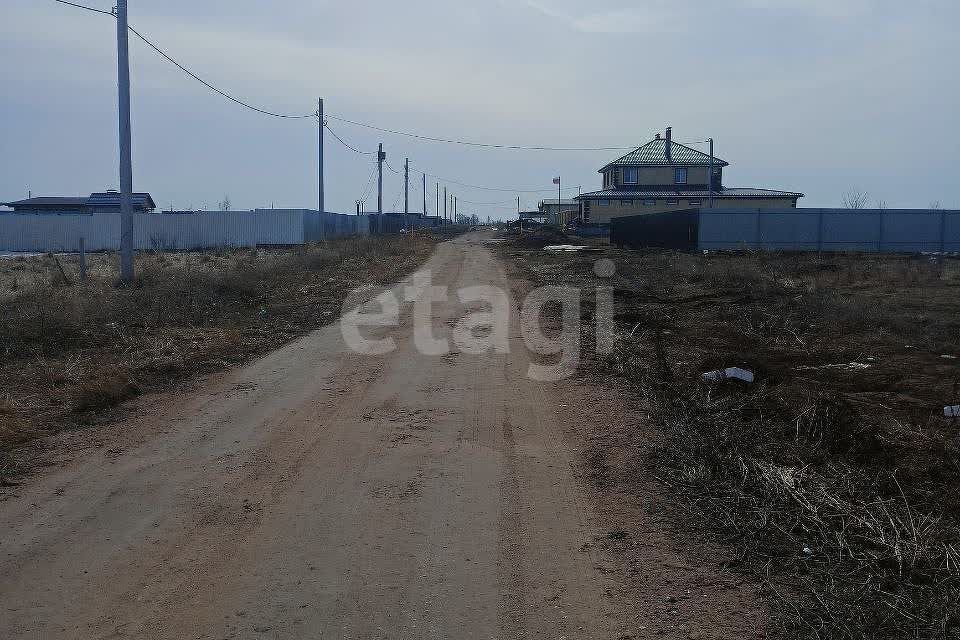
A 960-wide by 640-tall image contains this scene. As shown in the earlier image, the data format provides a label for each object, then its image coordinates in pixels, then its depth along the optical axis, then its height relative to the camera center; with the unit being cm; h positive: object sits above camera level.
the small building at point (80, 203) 7169 +280
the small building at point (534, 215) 14426 +498
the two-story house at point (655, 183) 6828 +528
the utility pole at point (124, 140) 2006 +238
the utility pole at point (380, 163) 6119 +574
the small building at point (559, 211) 10000 +455
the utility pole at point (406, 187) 8125 +526
